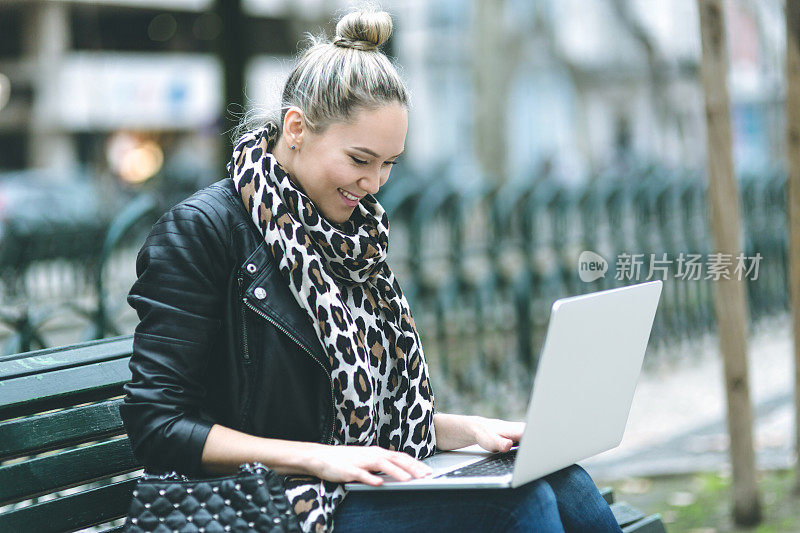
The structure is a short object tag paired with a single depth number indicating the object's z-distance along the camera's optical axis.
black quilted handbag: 3.74
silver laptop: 3.73
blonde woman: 3.95
